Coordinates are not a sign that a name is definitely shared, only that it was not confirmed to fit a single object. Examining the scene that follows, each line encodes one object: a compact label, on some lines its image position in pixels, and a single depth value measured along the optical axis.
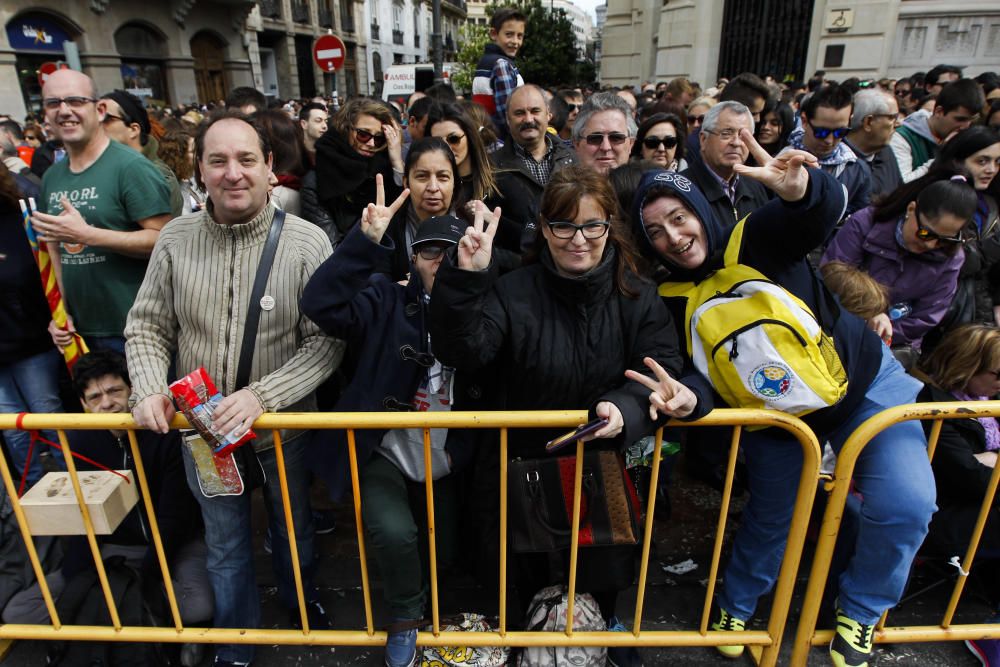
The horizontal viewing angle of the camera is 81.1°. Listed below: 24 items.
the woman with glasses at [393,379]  2.15
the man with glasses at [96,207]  2.86
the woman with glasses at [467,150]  3.26
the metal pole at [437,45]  13.25
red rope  2.11
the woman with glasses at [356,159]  3.35
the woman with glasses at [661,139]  3.80
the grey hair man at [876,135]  4.29
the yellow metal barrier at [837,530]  2.09
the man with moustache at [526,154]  3.51
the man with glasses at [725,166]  3.25
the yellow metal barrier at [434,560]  2.08
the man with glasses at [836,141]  4.08
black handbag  2.19
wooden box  2.22
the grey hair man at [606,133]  3.39
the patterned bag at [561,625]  2.39
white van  15.30
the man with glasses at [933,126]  4.80
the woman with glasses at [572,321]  2.12
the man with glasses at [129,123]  3.88
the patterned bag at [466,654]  2.44
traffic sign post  9.44
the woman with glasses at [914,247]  2.88
